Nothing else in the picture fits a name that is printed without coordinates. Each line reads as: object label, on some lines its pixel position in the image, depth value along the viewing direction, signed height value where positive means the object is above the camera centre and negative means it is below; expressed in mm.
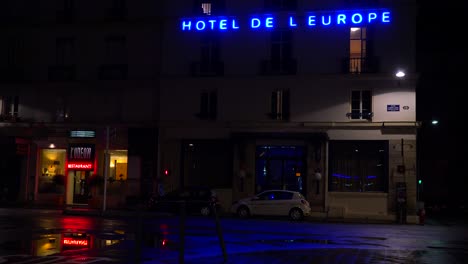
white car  29859 -807
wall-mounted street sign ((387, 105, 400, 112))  32603 +4743
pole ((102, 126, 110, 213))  29770 +1417
